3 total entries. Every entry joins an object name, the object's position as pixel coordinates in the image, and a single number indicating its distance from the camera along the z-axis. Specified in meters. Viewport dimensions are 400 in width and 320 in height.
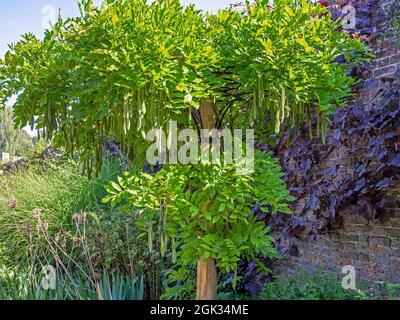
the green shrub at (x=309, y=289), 3.01
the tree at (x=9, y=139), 18.33
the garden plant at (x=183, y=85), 1.99
